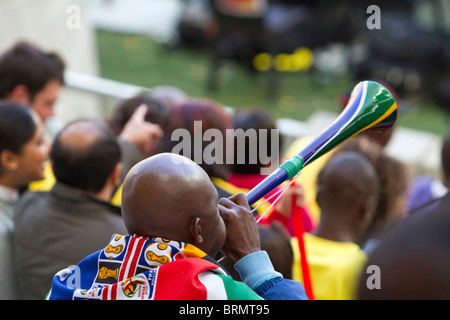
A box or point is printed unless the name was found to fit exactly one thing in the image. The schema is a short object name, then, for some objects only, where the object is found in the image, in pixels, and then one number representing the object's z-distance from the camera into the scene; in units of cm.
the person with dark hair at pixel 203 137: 538
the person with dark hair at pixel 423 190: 715
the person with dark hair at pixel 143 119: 602
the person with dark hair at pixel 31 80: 711
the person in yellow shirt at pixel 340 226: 472
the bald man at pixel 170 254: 292
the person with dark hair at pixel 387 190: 621
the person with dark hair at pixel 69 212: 464
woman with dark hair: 539
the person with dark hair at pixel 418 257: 194
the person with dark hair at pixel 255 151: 600
